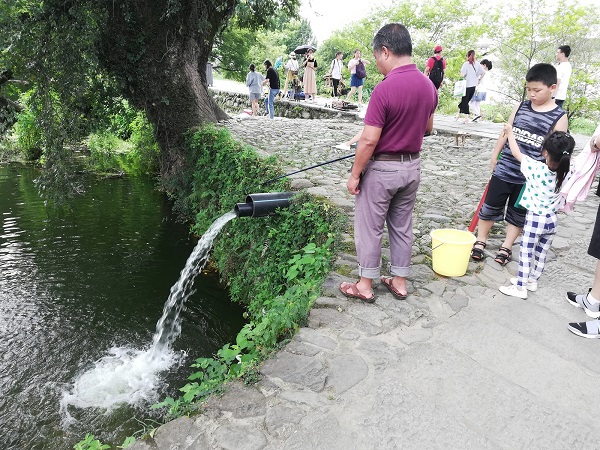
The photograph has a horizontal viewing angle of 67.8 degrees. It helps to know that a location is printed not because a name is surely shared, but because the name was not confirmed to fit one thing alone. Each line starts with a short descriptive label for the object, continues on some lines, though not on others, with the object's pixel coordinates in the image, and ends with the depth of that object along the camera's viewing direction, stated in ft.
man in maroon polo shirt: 10.44
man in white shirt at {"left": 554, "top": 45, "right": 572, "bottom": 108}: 28.96
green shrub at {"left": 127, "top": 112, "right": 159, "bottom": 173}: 44.16
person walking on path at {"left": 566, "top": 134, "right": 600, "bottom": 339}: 11.34
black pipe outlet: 17.44
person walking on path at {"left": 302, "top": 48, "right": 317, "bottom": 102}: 52.72
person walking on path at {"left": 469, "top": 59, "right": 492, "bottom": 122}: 39.93
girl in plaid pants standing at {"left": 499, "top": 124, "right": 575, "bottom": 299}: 11.98
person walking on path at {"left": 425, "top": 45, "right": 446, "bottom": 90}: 39.55
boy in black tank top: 12.85
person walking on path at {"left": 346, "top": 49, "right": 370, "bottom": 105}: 49.65
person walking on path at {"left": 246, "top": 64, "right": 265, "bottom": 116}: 49.12
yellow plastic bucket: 13.74
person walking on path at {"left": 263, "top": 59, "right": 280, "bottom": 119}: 48.65
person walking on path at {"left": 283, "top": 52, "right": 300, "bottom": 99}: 59.31
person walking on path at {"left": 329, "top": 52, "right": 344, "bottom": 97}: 55.06
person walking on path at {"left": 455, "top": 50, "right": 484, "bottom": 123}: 39.17
